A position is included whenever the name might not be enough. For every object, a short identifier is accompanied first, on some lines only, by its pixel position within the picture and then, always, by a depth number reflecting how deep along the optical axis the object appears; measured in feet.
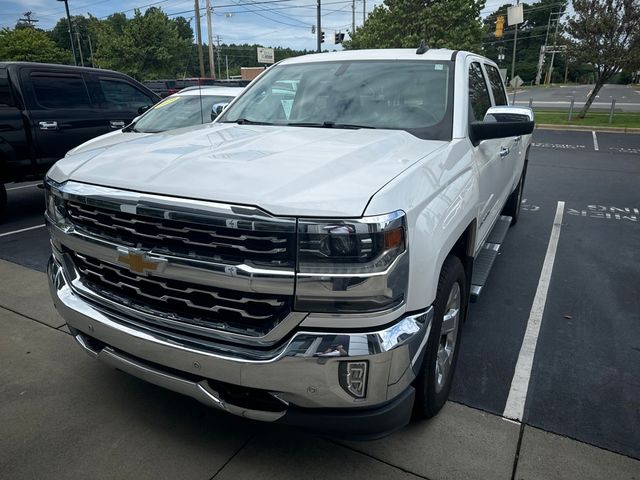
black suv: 20.92
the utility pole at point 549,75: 232.00
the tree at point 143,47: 139.64
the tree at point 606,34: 58.95
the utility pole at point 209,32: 109.91
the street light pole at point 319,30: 85.30
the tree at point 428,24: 87.20
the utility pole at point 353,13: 169.29
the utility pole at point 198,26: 92.31
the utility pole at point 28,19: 263.29
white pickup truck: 5.90
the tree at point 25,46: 153.48
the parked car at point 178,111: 22.59
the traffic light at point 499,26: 79.20
